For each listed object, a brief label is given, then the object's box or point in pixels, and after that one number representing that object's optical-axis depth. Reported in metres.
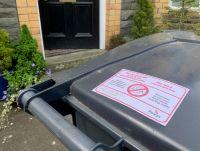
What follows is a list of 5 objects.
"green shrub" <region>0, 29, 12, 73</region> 2.26
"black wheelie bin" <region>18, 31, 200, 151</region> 0.64
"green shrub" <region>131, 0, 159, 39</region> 2.94
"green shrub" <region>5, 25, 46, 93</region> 2.27
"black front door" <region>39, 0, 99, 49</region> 2.92
